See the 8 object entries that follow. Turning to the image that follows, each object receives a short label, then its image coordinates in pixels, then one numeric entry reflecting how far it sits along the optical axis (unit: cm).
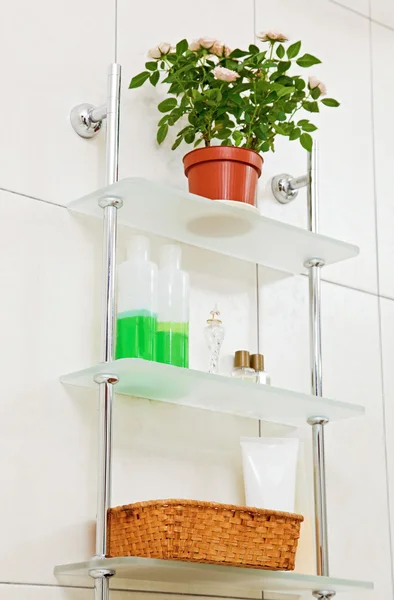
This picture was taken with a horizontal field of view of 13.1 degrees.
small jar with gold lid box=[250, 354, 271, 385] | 242
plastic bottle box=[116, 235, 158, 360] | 226
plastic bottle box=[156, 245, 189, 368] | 229
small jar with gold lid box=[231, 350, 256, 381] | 241
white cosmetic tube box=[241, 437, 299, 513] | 235
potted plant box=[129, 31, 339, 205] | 237
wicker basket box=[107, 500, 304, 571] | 213
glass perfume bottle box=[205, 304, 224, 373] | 238
